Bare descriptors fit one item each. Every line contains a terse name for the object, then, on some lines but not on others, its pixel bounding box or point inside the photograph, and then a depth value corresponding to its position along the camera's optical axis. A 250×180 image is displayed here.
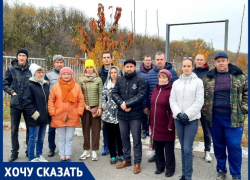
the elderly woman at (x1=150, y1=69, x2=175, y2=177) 3.62
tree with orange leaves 6.32
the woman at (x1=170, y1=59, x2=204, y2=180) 3.36
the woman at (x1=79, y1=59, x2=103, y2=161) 4.34
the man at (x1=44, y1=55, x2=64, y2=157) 4.59
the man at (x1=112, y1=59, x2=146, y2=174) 3.81
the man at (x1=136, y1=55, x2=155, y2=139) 5.01
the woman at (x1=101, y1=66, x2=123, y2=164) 4.21
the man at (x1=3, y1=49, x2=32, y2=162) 4.20
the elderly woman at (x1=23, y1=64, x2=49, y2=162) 3.92
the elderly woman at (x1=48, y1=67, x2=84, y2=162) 4.07
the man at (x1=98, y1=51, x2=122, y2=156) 4.46
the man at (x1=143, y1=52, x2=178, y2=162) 4.15
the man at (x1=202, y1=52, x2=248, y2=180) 3.38
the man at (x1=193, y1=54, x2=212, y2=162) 4.28
